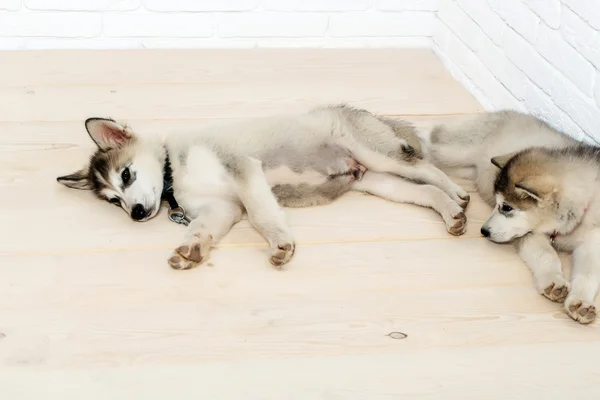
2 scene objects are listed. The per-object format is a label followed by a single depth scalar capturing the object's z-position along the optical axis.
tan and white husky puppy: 2.15
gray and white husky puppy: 2.24
